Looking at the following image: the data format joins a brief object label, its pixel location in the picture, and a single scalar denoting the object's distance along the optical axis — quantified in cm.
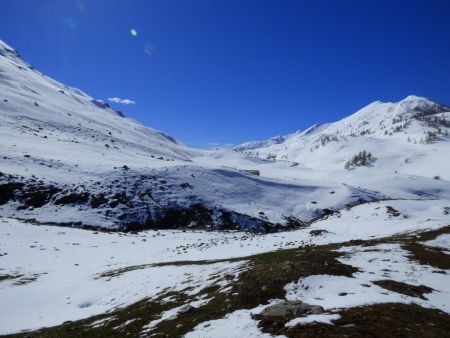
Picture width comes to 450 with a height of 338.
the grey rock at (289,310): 1227
